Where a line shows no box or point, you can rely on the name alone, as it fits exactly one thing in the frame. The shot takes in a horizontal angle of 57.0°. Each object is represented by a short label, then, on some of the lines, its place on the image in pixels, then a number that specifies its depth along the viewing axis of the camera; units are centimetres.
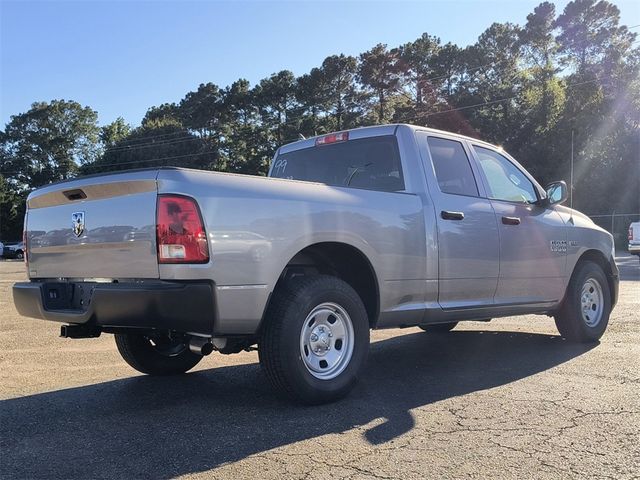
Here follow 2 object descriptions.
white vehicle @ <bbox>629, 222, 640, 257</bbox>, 2267
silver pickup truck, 359
